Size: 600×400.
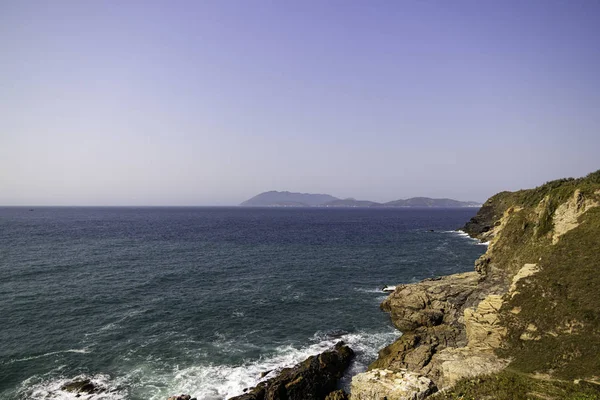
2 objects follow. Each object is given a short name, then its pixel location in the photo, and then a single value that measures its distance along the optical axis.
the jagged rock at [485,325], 30.48
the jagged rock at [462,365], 26.33
